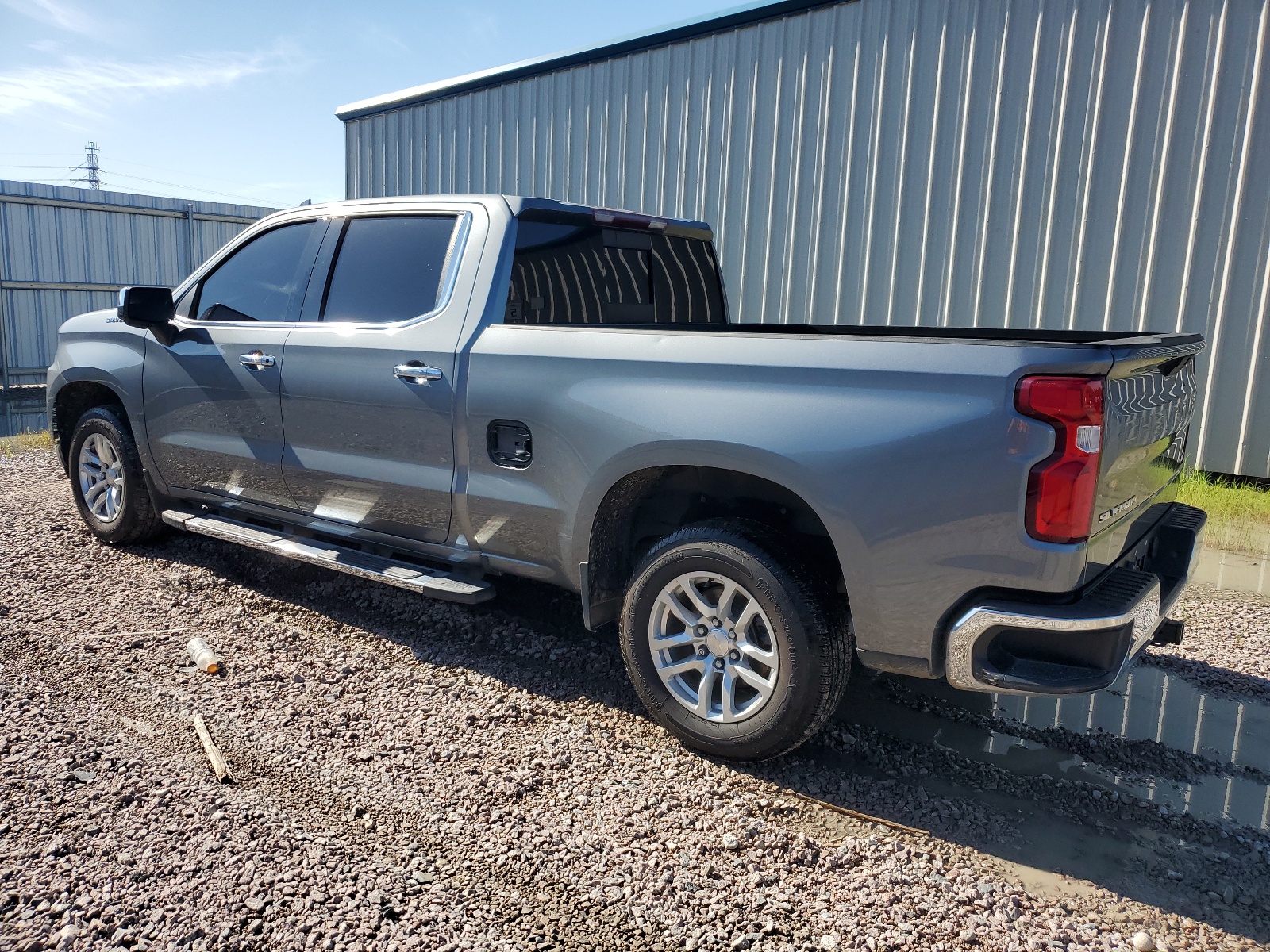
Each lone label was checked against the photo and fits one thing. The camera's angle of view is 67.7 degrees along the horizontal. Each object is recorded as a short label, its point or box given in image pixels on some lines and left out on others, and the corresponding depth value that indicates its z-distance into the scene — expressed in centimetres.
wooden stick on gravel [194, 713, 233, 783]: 307
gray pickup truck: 263
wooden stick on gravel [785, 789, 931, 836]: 287
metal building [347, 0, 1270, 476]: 719
